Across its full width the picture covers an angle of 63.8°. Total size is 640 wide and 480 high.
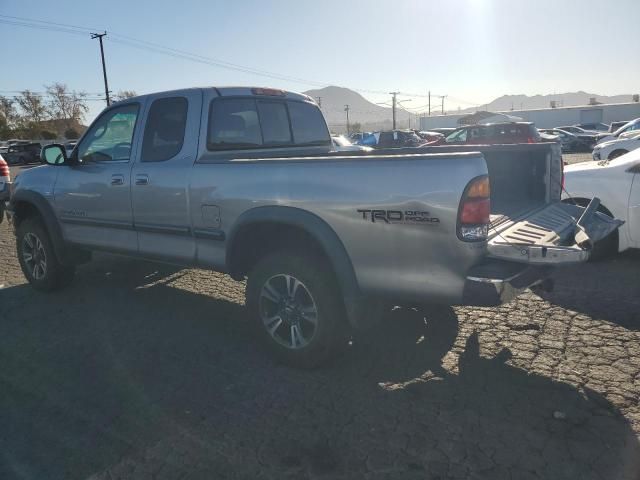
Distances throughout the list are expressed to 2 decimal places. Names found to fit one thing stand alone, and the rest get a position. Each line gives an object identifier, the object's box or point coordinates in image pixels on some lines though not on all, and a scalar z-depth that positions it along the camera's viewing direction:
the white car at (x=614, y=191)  5.65
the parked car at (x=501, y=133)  17.66
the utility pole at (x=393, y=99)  90.64
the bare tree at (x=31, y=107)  75.19
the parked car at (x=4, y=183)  9.84
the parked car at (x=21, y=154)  39.25
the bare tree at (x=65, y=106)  80.19
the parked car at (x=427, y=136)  33.75
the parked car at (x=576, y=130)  37.07
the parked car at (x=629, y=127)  21.62
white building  67.62
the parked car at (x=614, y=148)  12.62
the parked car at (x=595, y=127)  44.50
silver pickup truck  3.01
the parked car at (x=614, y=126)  38.00
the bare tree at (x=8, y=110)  73.10
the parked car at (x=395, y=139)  29.64
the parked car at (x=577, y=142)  32.06
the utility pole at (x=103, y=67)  46.72
